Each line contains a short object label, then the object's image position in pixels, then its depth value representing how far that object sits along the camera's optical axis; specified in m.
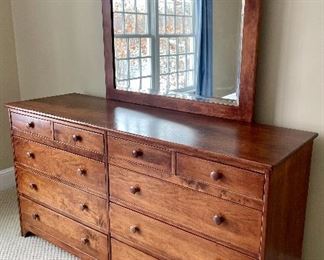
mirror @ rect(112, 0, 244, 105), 1.79
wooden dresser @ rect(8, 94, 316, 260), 1.40
